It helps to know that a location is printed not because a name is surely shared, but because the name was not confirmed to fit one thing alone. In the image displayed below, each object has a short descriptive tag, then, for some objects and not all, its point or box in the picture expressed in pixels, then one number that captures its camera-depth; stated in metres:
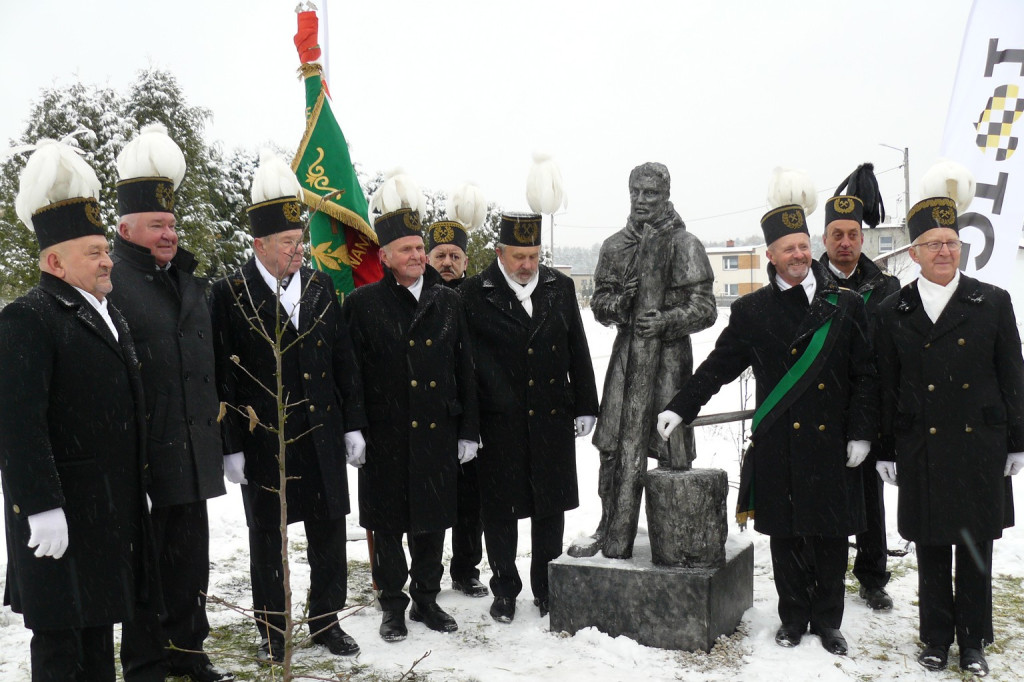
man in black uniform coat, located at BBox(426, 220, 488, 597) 5.75
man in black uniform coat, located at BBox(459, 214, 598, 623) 5.32
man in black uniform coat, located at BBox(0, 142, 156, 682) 3.32
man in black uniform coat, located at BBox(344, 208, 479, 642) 5.09
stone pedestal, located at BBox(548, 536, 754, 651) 4.71
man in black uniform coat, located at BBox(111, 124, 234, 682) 4.10
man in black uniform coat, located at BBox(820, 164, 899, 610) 5.33
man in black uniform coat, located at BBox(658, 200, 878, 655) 4.63
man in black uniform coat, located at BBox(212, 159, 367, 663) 4.60
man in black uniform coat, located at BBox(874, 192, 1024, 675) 4.38
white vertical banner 6.46
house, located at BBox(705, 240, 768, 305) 62.53
